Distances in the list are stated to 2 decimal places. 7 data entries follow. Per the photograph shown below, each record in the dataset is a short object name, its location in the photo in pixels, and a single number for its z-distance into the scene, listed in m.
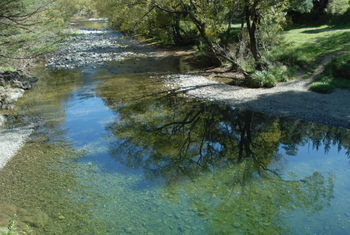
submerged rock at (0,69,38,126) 16.76
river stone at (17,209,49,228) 7.43
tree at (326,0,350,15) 25.66
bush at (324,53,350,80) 15.66
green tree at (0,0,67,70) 14.31
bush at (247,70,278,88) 16.67
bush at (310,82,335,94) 14.77
